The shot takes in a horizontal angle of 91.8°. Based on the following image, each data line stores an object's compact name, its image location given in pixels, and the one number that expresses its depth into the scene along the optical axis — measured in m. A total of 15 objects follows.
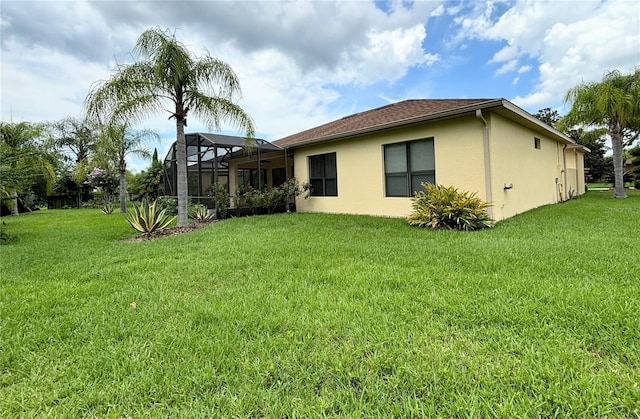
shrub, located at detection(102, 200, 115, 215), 16.97
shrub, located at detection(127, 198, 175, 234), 8.17
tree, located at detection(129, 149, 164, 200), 22.28
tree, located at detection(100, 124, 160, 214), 17.28
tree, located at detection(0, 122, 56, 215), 7.58
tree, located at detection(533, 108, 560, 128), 34.06
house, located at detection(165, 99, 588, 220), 7.96
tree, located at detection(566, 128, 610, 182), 28.22
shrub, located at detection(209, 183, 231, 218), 10.91
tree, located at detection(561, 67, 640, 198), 12.09
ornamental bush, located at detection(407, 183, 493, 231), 7.22
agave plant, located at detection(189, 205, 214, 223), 10.38
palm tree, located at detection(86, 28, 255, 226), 7.98
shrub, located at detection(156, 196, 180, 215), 11.66
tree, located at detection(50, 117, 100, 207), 24.16
